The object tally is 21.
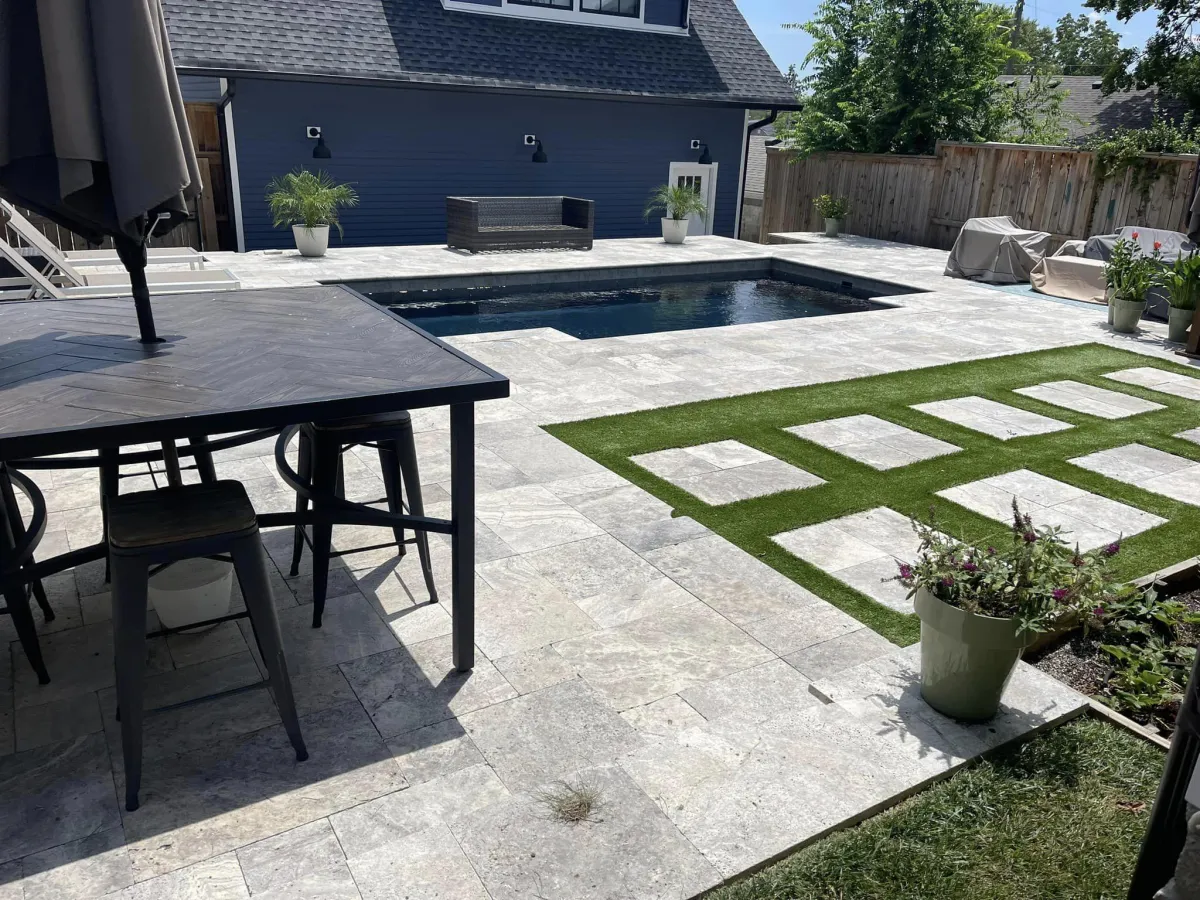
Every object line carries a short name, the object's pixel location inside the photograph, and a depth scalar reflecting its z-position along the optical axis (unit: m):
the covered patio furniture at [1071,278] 9.85
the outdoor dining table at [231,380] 2.19
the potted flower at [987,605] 2.52
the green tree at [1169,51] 14.47
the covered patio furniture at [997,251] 10.86
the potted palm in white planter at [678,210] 13.29
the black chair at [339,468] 3.05
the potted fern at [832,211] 14.74
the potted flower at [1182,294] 7.88
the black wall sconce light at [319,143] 12.10
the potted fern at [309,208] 10.92
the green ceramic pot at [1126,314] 8.35
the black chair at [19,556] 2.61
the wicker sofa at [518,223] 11.99
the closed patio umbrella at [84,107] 2.31
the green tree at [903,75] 14.23
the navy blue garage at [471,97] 11.86
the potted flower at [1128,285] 8.37
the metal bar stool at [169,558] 2.24
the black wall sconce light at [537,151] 13.81
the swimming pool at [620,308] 9.45
